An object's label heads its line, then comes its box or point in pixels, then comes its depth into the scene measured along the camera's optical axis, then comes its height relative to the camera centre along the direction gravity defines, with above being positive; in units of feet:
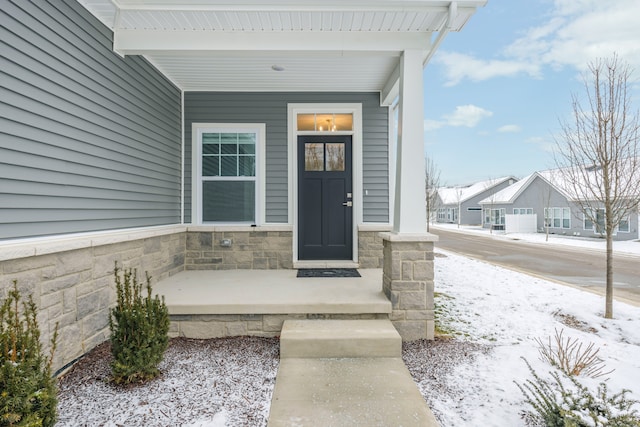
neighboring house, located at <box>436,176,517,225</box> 86.84 +3.87
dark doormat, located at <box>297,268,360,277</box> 13.64 -2.79
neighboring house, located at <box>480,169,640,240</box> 50.06 +1.07
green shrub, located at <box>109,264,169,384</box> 6.90 -3.02
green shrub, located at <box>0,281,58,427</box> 4.47 -2.61
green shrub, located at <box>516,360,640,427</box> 4.49 -3.08
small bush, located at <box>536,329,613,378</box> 7.58 -3.95
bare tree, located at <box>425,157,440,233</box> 43.21 +5.26
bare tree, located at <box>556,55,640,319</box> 12.63 +3.24
